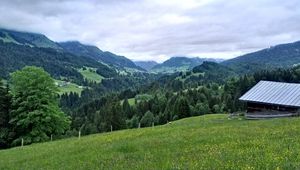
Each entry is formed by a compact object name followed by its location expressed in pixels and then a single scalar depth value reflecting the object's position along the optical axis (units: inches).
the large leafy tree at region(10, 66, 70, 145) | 1581.2
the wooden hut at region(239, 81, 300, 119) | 1472.6
